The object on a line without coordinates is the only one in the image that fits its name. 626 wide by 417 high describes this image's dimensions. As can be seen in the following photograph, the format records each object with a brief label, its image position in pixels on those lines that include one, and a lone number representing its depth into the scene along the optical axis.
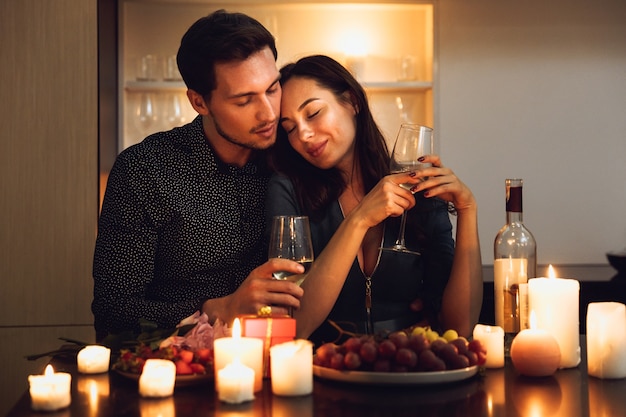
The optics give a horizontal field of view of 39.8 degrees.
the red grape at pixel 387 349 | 1.21
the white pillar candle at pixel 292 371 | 1.17
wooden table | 1.09
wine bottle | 1.50
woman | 1.79
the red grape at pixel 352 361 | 1.21
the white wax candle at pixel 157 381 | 1.17
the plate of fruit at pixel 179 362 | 1.24
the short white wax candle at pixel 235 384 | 1.14
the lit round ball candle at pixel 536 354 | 1.29
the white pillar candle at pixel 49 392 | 1.11
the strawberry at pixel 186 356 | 1.26
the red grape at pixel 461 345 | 1.27
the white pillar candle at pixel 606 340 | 1.29
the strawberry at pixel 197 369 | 1.26
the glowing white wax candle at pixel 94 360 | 1.34
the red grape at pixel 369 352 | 1.21
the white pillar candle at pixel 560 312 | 1.37
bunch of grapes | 1.21
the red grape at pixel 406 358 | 1.21
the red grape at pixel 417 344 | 1.23
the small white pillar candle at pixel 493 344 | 1.37
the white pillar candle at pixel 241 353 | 1.21
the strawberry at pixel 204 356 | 1.29
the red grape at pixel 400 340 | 1.23
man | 2.00
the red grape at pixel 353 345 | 1.23
